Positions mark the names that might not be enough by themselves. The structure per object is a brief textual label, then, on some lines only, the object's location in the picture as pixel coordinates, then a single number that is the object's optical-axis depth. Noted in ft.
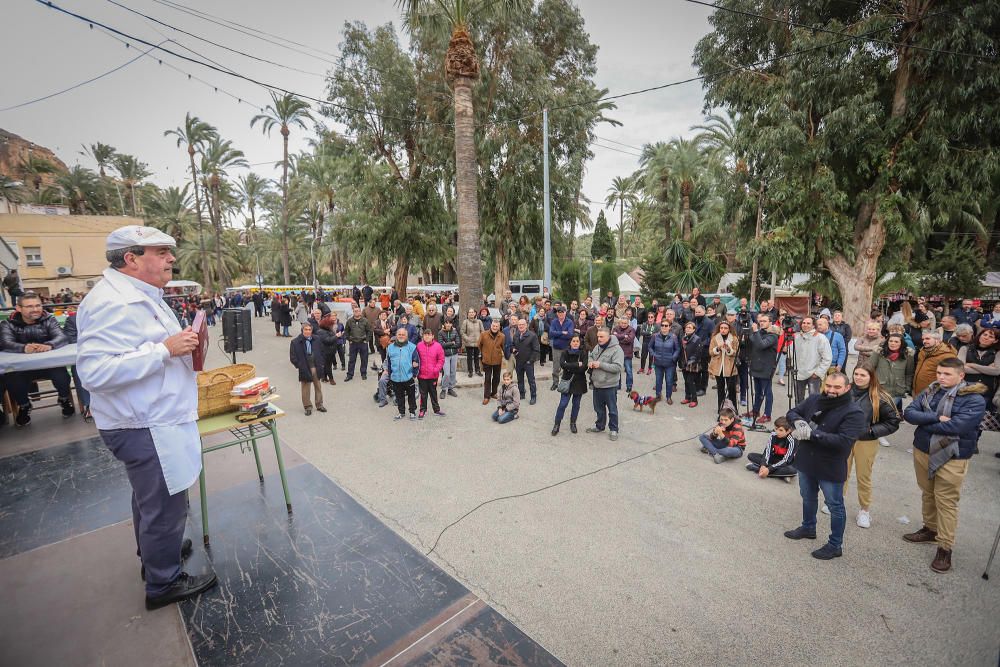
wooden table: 12.73
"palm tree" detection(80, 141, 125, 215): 154.10
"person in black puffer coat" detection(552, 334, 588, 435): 23.47
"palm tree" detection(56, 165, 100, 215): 139.95
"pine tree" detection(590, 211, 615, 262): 157.38
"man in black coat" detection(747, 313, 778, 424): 24.11
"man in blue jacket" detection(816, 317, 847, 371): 25.00
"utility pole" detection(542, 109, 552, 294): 50.37
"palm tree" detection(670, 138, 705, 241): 102.94
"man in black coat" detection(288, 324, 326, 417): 27.14
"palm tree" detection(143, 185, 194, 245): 155.03
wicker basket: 13.34
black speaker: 29.96
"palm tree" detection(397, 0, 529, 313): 36.11
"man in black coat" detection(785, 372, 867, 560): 12.39
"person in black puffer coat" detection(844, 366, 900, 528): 13.89
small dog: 27.25
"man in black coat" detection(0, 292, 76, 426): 22.88
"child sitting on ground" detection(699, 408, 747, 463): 19.81
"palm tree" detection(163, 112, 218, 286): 120.69
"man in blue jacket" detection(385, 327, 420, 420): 25.52
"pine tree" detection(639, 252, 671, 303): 82.84
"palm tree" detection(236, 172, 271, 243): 180.65
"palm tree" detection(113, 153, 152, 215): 153.07
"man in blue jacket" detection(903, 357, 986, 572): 12.19
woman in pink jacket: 26.07
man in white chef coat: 9.03
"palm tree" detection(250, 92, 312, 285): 117.80
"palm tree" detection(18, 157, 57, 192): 139.13
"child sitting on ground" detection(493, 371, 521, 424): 25.99
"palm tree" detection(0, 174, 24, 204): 110.38
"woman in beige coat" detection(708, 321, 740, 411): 24.67
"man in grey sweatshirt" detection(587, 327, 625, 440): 22.72
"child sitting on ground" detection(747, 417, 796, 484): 17.98
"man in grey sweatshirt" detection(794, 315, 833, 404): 23.47
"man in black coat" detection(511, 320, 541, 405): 30.17
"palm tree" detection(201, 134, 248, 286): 130.11
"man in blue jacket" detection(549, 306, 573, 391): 32.73
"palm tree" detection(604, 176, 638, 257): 185.14
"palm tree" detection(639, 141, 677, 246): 111.65
